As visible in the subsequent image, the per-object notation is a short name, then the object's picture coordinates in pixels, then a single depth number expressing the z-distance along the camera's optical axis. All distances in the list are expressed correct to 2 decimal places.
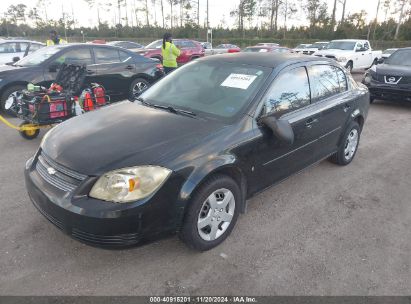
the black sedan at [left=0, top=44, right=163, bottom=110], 7.01
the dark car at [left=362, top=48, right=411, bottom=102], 8.57
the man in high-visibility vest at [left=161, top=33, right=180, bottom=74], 8.96
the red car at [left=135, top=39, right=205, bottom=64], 17.33
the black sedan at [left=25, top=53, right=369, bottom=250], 2.33
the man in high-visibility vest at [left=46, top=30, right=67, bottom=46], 10.92
